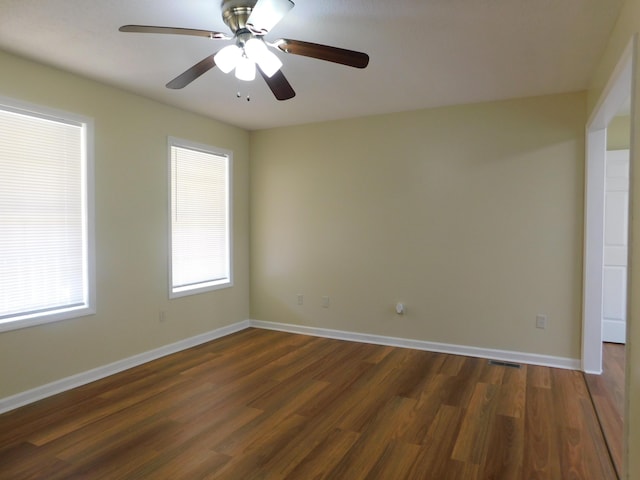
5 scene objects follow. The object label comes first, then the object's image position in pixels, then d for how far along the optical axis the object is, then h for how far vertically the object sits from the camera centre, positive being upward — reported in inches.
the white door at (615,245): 178.9 -5.2
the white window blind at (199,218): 169.3 +6.0
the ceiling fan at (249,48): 79.5 +37.5
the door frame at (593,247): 137.9 -4.7
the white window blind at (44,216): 116.0 +4.5
